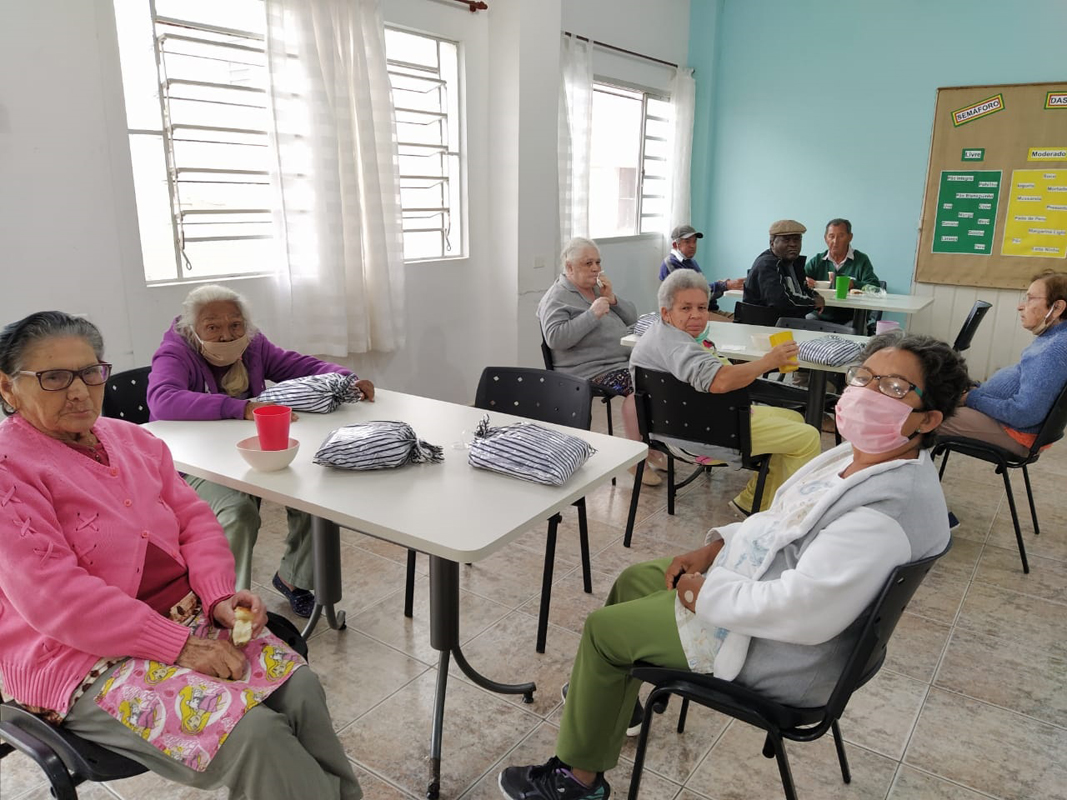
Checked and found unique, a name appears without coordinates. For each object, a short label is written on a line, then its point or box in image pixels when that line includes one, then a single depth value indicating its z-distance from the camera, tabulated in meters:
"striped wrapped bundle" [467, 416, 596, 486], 1.71
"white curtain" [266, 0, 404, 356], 3.56
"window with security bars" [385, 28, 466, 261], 4.32
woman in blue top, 2.71
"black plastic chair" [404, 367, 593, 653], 2.40
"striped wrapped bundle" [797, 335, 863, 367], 3.18
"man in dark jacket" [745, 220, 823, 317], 4.54
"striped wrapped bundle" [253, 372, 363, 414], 2.24
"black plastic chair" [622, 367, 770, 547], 2.76
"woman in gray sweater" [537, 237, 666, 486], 3.66
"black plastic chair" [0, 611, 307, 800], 1.22
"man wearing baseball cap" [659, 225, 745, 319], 5.27
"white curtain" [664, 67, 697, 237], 6.62
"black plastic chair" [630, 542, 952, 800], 1.26
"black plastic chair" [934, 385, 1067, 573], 2.72
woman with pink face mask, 1.28
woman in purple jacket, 2.16
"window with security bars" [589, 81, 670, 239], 6.10
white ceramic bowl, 1.74
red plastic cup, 1.75
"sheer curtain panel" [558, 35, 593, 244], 5.27
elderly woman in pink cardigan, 1.25
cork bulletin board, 5.46
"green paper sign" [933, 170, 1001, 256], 5.72
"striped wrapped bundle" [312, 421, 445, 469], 1.77
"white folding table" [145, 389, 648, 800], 1.51
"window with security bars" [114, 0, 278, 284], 3.17
